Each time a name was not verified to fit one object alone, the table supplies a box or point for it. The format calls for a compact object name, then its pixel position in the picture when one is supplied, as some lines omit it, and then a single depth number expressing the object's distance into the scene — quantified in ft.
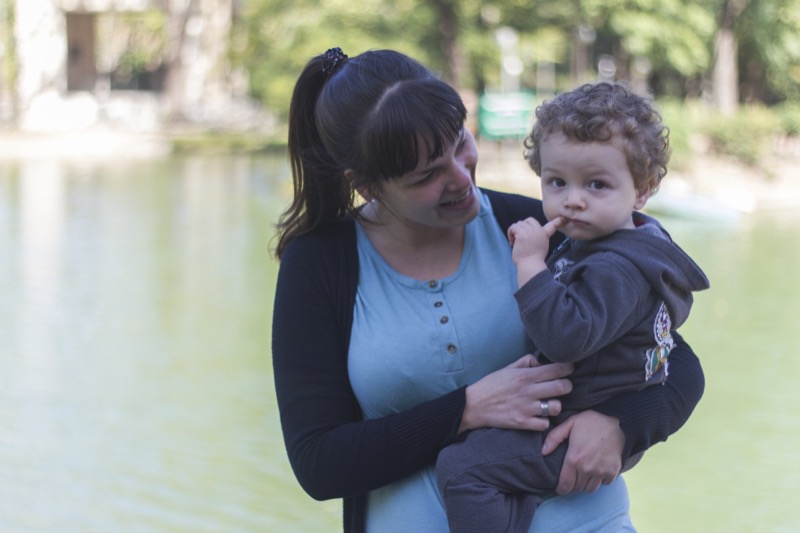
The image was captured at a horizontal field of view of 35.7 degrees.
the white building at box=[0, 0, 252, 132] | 108.78
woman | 7.15
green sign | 65.31
